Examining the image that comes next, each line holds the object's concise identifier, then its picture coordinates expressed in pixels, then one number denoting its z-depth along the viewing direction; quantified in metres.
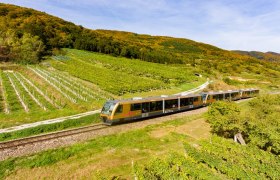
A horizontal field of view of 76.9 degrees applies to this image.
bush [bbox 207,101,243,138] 17.36
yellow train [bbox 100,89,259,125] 18.51
